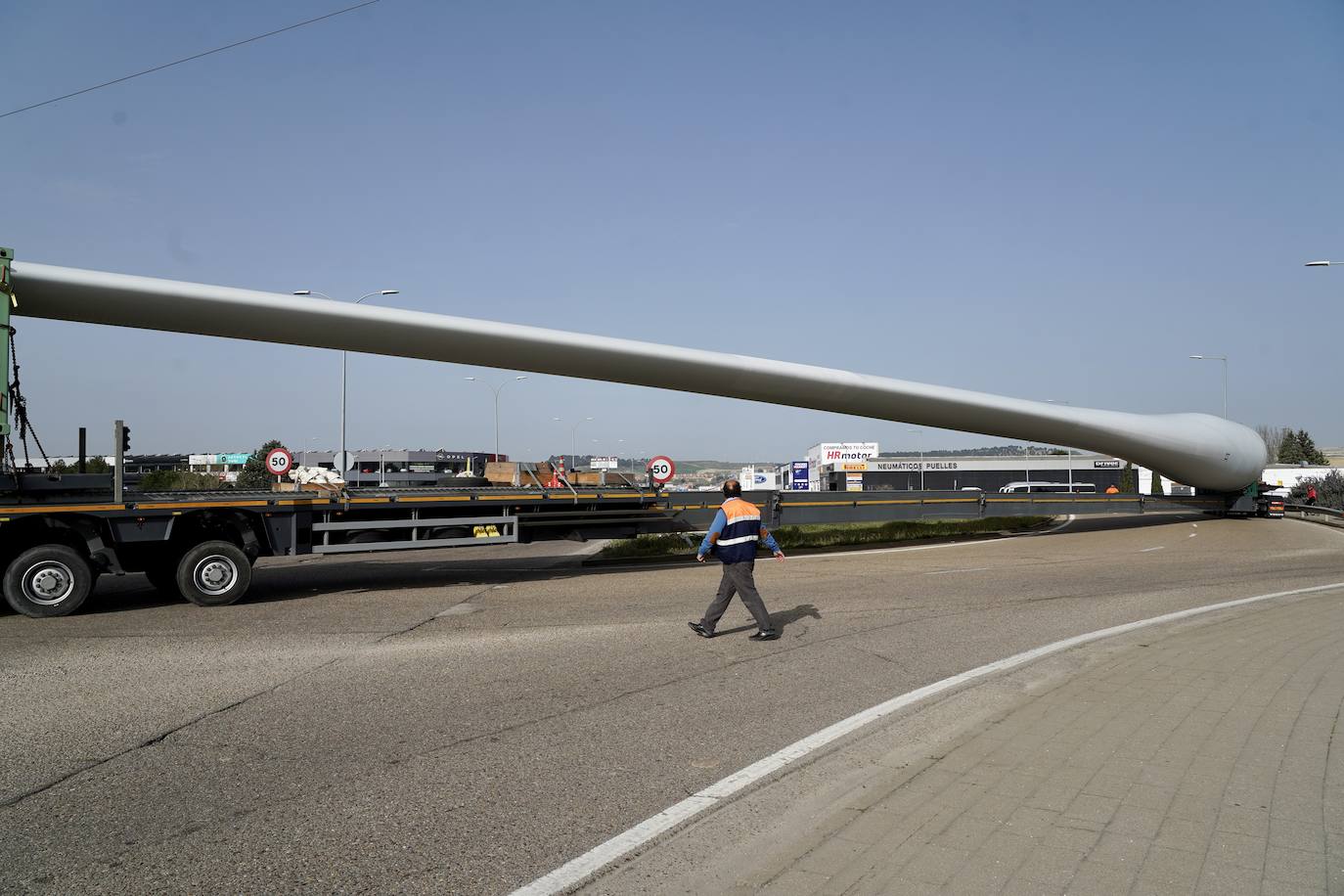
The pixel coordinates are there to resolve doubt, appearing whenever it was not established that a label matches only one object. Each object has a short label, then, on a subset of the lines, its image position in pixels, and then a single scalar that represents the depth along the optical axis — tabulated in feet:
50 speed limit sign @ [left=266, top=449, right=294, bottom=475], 47.39
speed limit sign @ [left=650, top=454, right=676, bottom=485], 61.87
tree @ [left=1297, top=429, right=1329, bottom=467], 346.68
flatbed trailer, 37.52
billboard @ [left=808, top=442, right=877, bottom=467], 299.17
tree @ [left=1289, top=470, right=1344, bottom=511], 139.85
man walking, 32.01
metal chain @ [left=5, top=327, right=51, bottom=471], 37.70
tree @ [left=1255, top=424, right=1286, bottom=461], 442.67
